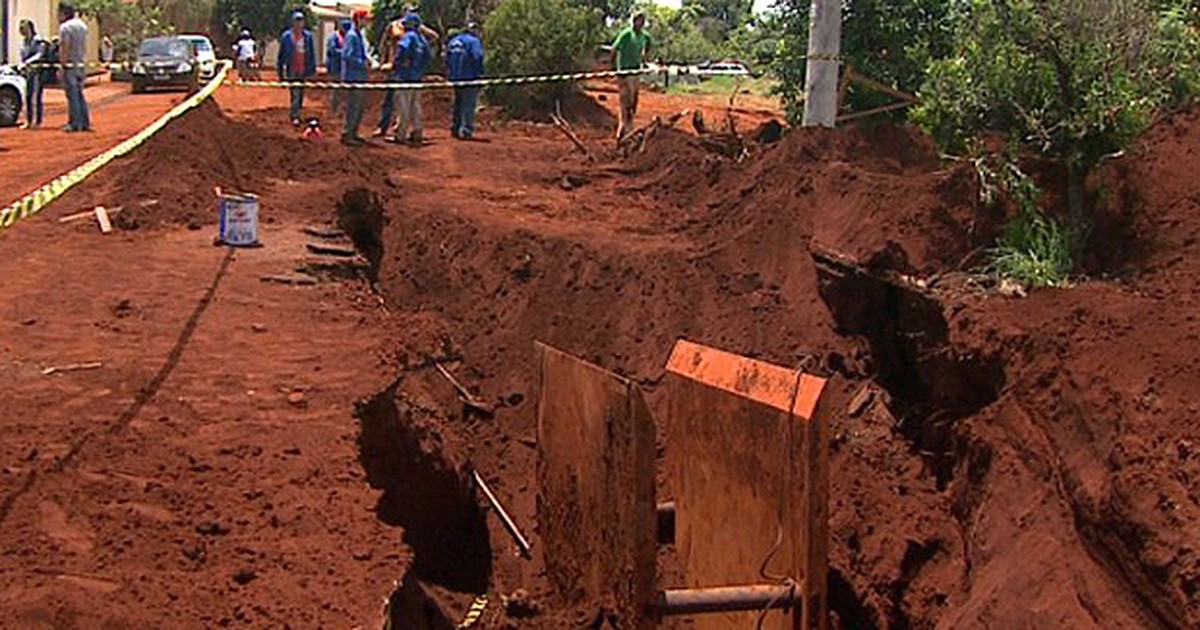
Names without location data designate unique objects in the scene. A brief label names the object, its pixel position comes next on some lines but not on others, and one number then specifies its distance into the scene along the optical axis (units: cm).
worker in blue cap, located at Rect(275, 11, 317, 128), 2226
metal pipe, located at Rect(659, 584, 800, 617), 613
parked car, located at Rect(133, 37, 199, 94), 3622
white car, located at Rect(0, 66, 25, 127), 2433
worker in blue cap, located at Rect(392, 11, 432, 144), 2088
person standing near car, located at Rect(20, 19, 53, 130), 2397
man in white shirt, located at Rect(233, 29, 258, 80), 3591
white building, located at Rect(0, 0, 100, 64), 3519
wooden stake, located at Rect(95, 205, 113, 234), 1262
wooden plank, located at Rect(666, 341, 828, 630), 647
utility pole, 1413
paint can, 1173
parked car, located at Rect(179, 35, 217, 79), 3662
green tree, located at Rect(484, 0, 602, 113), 2681
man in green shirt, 2062
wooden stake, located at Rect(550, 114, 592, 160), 2053
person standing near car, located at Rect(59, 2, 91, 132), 2116
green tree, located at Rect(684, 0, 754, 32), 5044
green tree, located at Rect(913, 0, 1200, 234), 905
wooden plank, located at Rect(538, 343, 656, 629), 620
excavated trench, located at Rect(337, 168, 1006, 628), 816
